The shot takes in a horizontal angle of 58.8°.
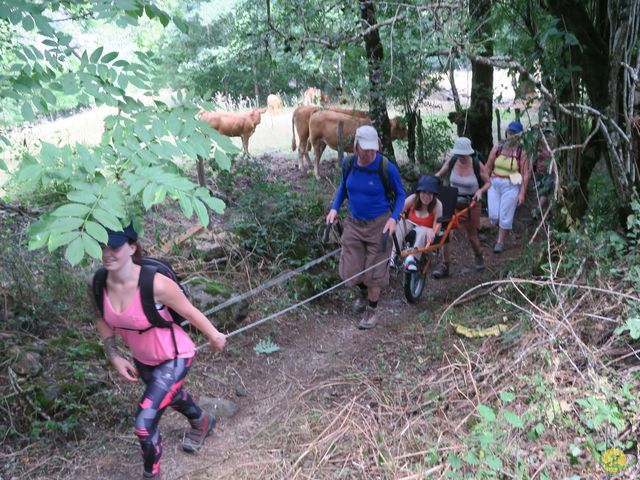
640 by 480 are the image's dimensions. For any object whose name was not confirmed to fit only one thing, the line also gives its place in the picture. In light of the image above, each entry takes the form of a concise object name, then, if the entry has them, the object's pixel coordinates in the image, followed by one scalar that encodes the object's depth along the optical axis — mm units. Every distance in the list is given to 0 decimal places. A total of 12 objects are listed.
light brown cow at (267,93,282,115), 17923
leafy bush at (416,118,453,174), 11891
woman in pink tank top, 3229
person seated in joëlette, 6574
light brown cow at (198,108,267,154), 12367
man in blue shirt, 5738
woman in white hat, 7478
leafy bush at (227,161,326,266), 7316
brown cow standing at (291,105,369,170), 11977
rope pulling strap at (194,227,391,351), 5705
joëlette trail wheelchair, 6781
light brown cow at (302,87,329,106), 15457
